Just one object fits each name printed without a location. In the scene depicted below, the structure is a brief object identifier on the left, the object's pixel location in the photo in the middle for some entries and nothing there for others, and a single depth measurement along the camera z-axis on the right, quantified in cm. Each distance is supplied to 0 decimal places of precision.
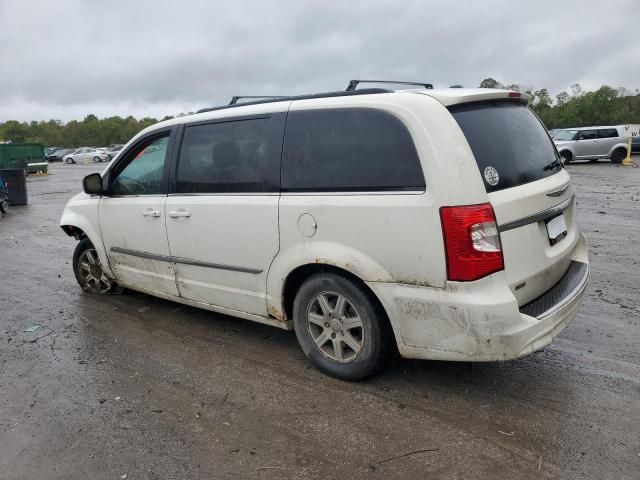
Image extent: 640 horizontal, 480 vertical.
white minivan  303
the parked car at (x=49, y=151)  6743
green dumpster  2872
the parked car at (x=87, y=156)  5553
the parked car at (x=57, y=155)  6350
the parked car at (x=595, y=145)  2548
